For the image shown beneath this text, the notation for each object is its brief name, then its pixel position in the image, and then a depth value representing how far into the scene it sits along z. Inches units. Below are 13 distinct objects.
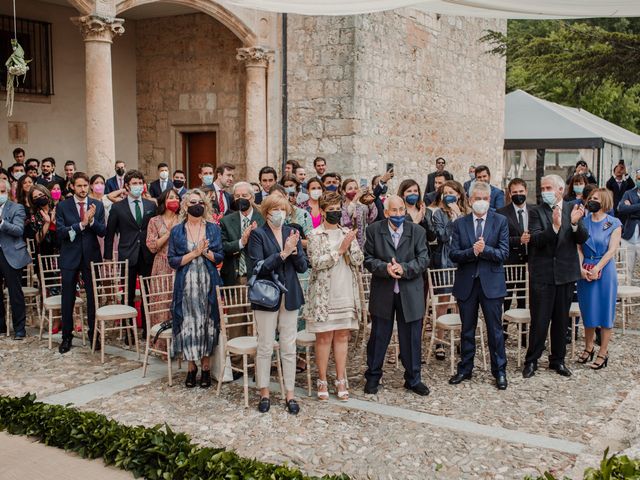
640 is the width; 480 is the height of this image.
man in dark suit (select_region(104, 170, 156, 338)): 300.0
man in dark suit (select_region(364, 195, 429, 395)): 234.3
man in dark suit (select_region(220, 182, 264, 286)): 258.7
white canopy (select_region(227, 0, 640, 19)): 300.5
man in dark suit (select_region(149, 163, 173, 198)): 396.8
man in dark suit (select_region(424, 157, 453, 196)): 518.6
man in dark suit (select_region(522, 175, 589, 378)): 252.5
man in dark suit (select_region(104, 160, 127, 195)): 410.6
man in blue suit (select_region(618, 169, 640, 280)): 395.5
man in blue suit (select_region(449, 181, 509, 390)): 245.1
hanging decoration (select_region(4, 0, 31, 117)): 299.0
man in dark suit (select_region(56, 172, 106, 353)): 290.5
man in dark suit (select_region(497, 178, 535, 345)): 271.0
